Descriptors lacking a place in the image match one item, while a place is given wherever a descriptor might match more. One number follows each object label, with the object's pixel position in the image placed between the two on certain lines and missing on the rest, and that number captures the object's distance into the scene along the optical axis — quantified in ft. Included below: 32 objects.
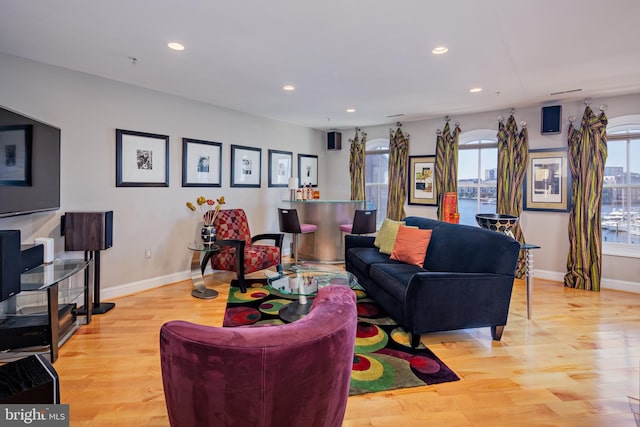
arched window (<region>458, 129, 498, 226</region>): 18.03
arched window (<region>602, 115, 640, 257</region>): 14.79
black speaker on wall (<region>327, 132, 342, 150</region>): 22.77
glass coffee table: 10.24
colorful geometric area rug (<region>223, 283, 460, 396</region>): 7.75
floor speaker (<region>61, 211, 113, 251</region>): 11.09
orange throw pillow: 12.35
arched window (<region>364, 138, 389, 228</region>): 21.98
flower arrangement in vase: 14.15
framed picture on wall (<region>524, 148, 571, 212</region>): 15.85
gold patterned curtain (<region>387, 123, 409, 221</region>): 20.29
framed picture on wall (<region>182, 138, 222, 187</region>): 15.53
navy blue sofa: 9.06
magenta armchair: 3.62
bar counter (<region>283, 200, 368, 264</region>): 19.40
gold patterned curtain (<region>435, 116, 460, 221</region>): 18.44
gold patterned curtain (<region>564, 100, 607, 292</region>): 14.71
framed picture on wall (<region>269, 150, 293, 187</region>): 19.99
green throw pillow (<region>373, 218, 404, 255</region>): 13.82
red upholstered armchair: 13.94
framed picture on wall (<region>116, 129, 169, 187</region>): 13.30
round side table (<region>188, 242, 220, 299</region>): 13.58
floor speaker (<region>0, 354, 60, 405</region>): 4.57
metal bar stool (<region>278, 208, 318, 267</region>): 17.44
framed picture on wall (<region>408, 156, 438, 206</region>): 19.48
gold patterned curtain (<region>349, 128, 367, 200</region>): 22.07
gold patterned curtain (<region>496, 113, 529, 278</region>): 16.55
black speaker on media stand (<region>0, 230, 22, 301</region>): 6.30
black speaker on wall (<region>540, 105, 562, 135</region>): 15.55
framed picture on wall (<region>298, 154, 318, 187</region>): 21.99
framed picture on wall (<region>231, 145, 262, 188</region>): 17.79
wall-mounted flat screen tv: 8.86
